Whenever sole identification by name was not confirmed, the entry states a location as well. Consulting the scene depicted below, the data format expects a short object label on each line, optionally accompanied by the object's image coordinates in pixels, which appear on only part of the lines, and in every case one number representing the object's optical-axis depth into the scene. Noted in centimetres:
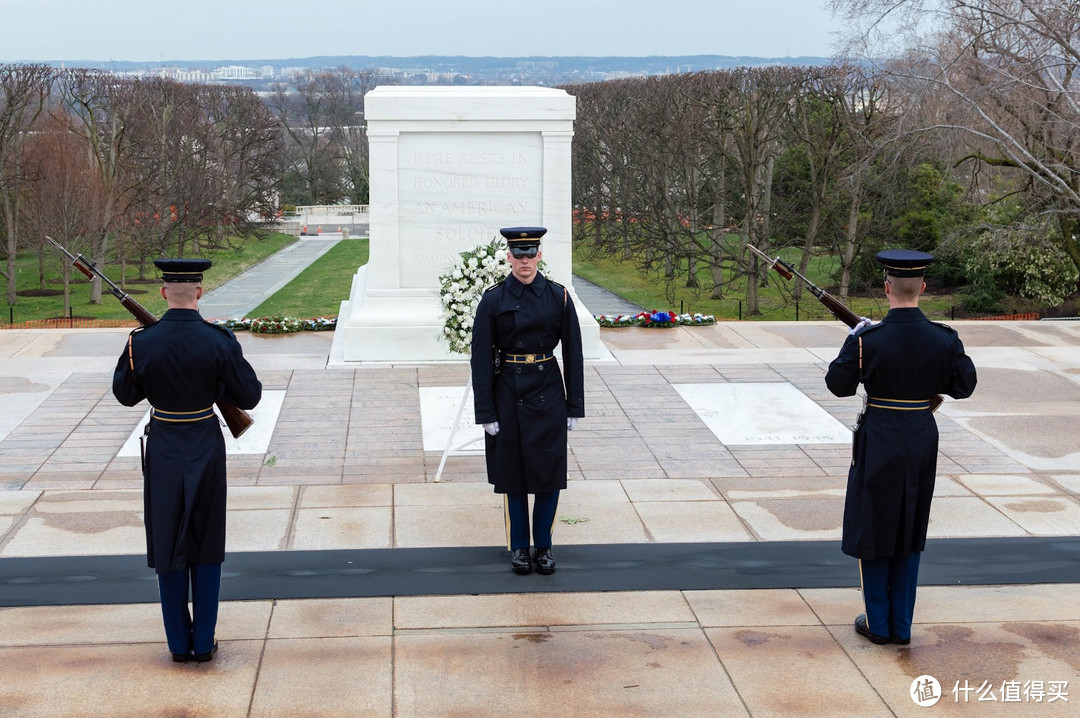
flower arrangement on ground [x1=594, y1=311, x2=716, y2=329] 1256
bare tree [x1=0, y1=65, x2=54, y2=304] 2631
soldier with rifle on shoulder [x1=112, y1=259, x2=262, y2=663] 453
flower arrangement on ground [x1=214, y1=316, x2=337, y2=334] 1233
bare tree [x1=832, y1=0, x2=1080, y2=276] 1784
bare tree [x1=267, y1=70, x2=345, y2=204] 5566
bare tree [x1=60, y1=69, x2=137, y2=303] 2831
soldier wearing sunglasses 551
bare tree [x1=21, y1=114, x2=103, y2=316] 2584
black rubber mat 537
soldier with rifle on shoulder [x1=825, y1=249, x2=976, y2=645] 473
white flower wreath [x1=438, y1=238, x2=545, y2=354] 731
